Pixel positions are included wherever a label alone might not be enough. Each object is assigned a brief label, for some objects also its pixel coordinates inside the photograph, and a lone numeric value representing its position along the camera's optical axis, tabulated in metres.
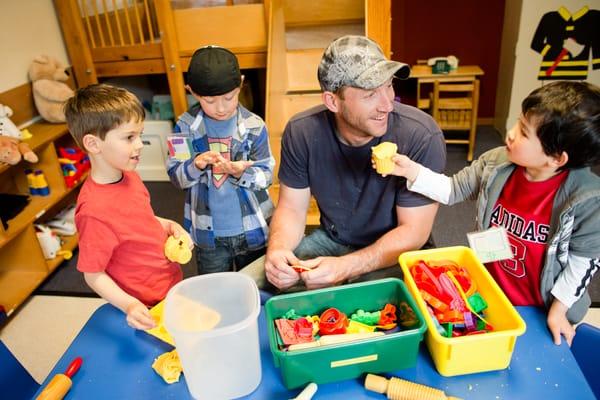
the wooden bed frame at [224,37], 3.11
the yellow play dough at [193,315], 1.09
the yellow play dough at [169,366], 1.07
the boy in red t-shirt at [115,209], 1.25
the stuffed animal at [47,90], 2.97
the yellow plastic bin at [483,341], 0.97
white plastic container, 0.96
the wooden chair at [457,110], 3.85
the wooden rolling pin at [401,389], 0.95
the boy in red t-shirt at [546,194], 1.15
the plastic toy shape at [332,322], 1.08
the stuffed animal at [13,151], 2.42
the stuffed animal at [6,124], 2.59
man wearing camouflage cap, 1.41
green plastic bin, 0.97
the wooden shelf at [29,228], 2.54
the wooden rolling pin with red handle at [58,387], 1.03
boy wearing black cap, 1.67
